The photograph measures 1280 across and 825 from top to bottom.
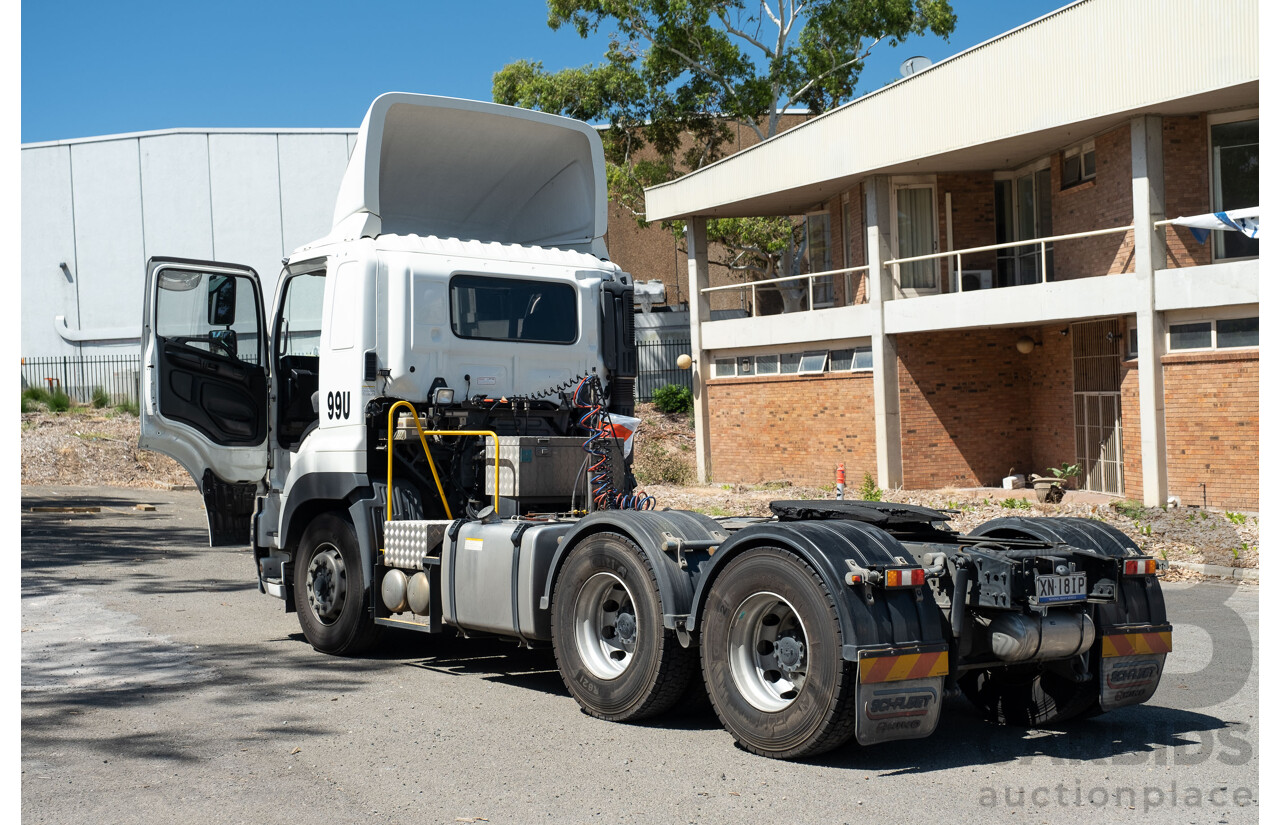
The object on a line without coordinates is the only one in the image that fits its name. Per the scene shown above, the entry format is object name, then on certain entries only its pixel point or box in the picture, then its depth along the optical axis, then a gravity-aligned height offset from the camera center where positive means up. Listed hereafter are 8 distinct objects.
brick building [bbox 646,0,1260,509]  18.00 +2.60
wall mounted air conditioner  25.06 +2.87
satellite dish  25.52 +7.60
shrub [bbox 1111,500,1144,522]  16.72 -1.42
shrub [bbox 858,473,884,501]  21.05 -1.35
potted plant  20.33 -1.31
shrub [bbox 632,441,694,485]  26.75 -1.01
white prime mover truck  5.98 -0.58
